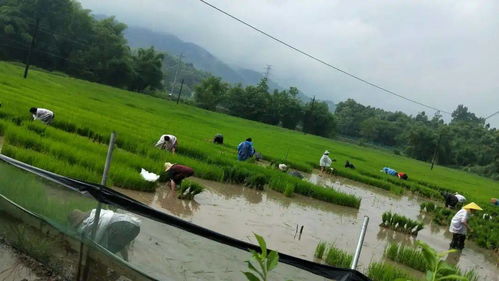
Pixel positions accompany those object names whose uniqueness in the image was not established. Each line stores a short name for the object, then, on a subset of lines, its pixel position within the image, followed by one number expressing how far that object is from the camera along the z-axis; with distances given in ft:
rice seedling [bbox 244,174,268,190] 41.21
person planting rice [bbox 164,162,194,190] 30.60
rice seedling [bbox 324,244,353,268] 22.12
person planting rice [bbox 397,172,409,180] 88.05
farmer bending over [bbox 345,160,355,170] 85.74
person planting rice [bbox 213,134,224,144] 68.95
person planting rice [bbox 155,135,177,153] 44.14
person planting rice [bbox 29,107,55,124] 42.28
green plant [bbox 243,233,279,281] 7.32
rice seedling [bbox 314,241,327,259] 24.39
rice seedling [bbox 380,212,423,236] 37.40
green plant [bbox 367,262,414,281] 20.30
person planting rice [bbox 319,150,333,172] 68.80
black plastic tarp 10.00
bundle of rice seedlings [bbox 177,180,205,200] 30.22
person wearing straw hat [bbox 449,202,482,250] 35.29
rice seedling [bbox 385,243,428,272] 26.76
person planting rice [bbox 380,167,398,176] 92.07
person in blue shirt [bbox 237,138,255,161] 52.90
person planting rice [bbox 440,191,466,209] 59.31
